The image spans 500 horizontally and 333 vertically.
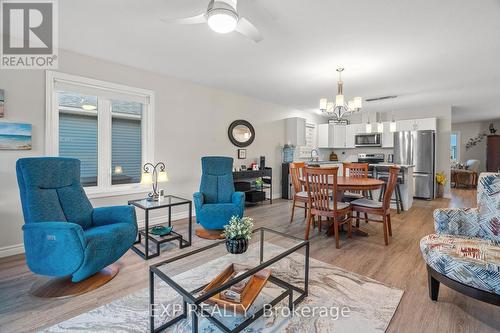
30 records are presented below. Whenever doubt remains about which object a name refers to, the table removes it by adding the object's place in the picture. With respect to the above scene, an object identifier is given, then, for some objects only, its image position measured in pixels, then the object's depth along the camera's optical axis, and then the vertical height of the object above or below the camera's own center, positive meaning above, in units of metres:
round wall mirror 4.98 +0.69
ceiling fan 1.62 +1.03
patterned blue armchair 1.54 -0.61
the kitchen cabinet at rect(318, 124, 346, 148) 7.24 +0.89
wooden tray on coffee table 1.43 -0.83
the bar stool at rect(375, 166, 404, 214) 4.72 -0.41
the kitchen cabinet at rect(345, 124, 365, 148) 6.97 +0.98
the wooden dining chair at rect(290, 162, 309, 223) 3.88 -0.32
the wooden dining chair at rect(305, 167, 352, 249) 2.90 -0.40
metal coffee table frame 1.21 -0.83
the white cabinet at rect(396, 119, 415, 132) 6.22 +1.08
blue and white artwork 2.60 +0.30
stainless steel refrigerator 5.78 +0.21
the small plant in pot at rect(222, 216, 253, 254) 1.87 -0.57
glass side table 2.63 -0.88
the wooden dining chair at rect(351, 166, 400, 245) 3.02 -0.53
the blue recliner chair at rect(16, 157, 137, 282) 1.89 -0.55
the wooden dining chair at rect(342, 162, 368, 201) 4.01 -0.11
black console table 4.94 -0.28
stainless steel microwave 6.59 +0.72
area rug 1.60 -1.08
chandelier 3.46 +0.90
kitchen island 4.77 -0.34
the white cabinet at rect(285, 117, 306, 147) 6.12 +0.88
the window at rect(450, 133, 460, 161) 9.31 +0.77
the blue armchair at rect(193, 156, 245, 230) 3.21 -0.48
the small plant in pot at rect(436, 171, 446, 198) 6.10 -0.42
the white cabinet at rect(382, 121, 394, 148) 6.42 +0.76
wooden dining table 3.04 -0.25
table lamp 3.09 -0.16
